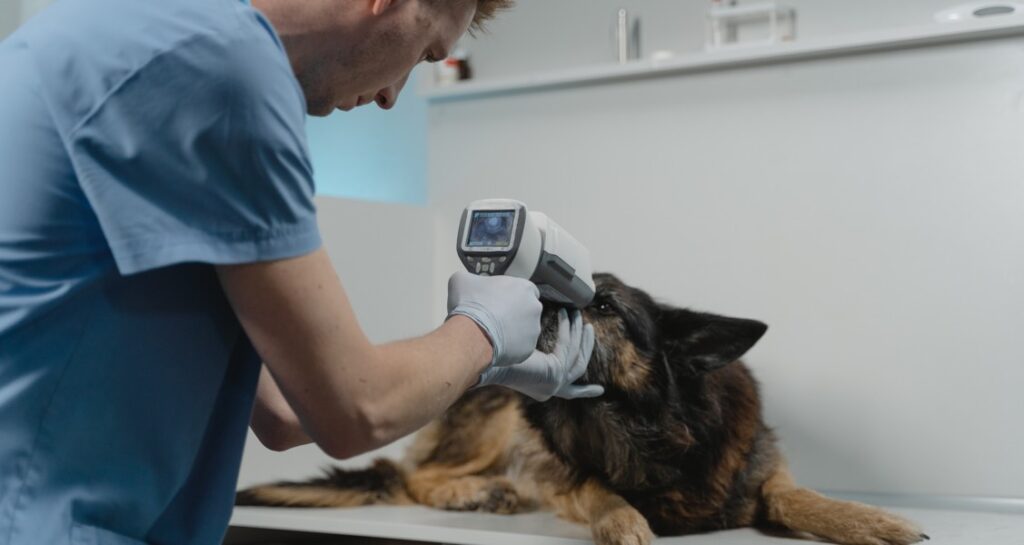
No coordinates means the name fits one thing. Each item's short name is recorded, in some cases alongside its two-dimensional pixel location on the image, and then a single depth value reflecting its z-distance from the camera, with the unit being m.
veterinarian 0.89
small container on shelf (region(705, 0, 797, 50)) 2.53
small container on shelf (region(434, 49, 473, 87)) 2.96
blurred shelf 2.30
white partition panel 2.31
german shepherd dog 1.96
